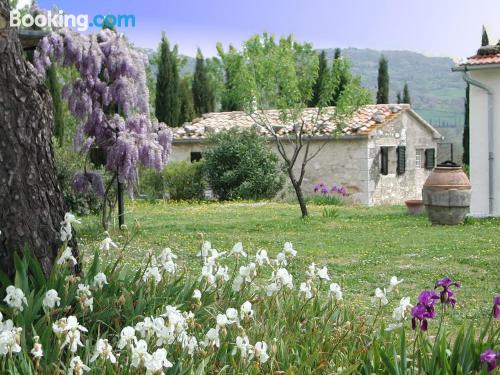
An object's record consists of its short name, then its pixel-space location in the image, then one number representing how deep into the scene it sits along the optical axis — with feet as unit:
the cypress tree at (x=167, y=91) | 104.01
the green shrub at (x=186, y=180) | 81.66
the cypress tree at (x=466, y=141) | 83.31
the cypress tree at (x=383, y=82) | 113.50
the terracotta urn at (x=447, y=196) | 49.21
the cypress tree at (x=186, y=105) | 106.63
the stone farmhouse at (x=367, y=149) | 81.35
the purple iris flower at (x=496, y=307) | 11.75
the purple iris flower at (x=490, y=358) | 10.50
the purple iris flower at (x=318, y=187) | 77.15
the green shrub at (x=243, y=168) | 78.02
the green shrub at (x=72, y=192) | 58.80
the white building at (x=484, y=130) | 52.29
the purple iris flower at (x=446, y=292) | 11.85
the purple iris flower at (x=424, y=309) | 11.60
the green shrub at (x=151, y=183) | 82.64
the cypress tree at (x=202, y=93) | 114.62
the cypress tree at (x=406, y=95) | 114.81
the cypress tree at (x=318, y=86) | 102.53
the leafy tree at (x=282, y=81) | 53.52
